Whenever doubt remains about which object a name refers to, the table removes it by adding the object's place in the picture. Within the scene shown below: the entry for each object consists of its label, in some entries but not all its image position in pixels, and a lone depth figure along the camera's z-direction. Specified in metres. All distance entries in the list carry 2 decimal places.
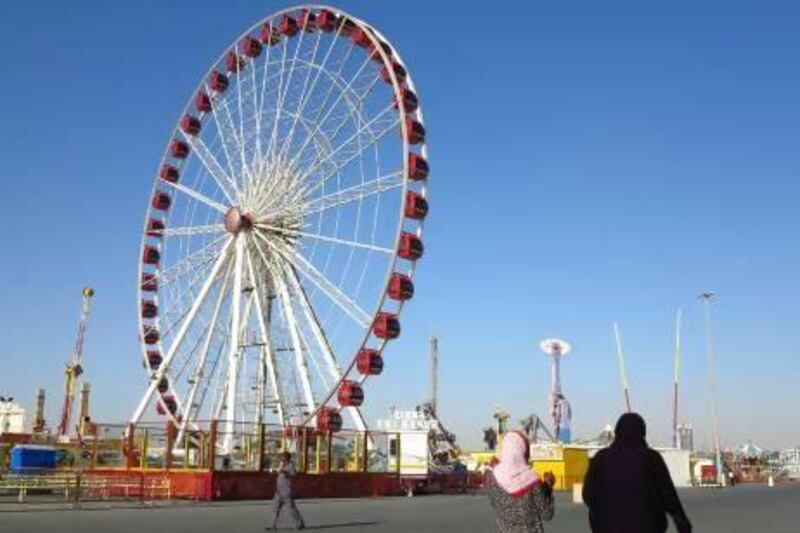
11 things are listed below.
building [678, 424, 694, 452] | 85.32
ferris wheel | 35.50
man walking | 19.00
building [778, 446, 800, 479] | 96.94
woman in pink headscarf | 6.77
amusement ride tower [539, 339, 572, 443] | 72.06
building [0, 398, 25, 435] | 82.91
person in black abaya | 5.61
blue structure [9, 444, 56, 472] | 40.69
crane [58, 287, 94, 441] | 84.31
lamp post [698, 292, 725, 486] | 63.02
